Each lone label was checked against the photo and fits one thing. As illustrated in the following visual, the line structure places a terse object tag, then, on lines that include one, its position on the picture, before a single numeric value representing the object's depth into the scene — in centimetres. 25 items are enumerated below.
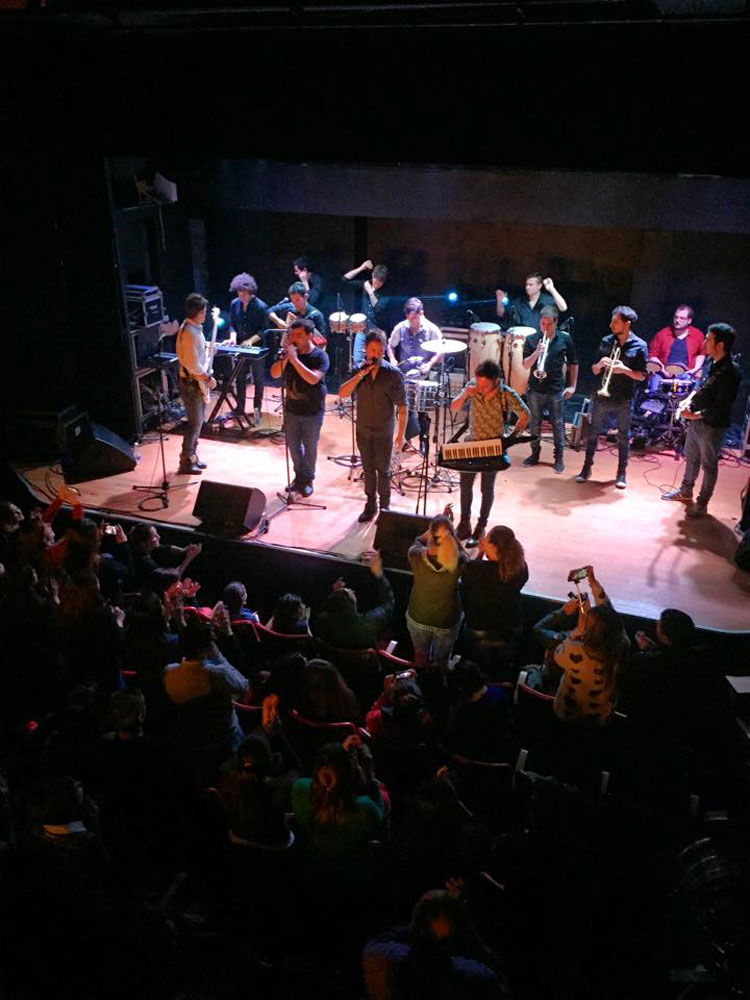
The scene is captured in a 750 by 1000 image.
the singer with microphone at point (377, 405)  656
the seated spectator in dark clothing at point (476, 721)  393
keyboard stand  917
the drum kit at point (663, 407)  874
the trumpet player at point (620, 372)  746
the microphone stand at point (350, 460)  838
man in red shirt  894
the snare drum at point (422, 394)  791
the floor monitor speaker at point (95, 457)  841
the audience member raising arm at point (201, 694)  404
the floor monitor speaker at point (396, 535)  622
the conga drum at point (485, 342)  869
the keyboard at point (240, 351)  890
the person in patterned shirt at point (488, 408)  621
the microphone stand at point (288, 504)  742
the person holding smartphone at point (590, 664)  411
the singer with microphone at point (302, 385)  706
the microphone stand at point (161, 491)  771
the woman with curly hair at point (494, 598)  484
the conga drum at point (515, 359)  853
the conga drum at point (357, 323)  853
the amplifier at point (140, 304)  917
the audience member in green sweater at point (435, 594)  491
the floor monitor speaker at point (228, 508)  689
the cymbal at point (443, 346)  771
